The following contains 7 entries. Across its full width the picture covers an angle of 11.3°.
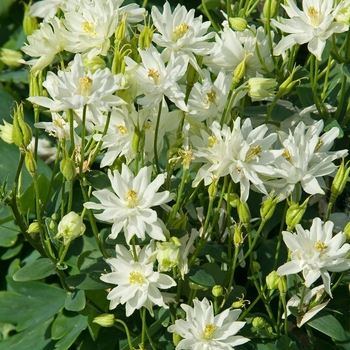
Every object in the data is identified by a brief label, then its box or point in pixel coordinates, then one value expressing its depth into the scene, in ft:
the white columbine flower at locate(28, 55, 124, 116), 3.74
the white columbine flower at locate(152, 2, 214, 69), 3.90
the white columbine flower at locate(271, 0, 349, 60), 3.98
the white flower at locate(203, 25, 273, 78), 4.00
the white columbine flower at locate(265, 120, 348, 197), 3.88
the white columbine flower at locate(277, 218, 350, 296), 3.83
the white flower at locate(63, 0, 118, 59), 3.89
